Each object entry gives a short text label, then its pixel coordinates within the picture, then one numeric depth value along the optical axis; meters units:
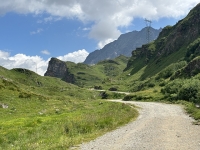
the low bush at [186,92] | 55.00
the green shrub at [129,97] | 88.06
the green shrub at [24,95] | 58.00
